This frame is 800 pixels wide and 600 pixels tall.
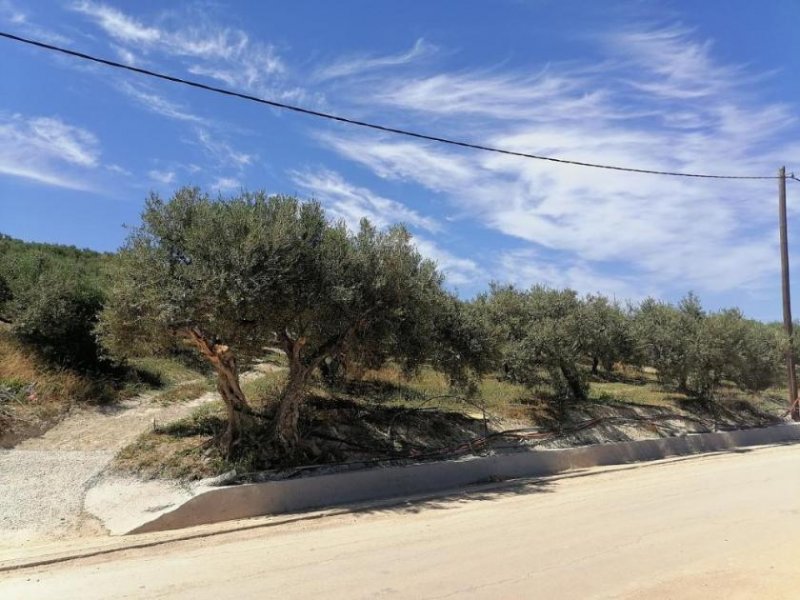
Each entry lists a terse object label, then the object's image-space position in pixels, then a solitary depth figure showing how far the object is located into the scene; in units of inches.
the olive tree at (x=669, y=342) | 1022.4
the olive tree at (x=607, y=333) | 990.0
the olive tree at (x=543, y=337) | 858.8
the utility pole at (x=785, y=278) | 1133.1
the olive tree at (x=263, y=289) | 469.4
